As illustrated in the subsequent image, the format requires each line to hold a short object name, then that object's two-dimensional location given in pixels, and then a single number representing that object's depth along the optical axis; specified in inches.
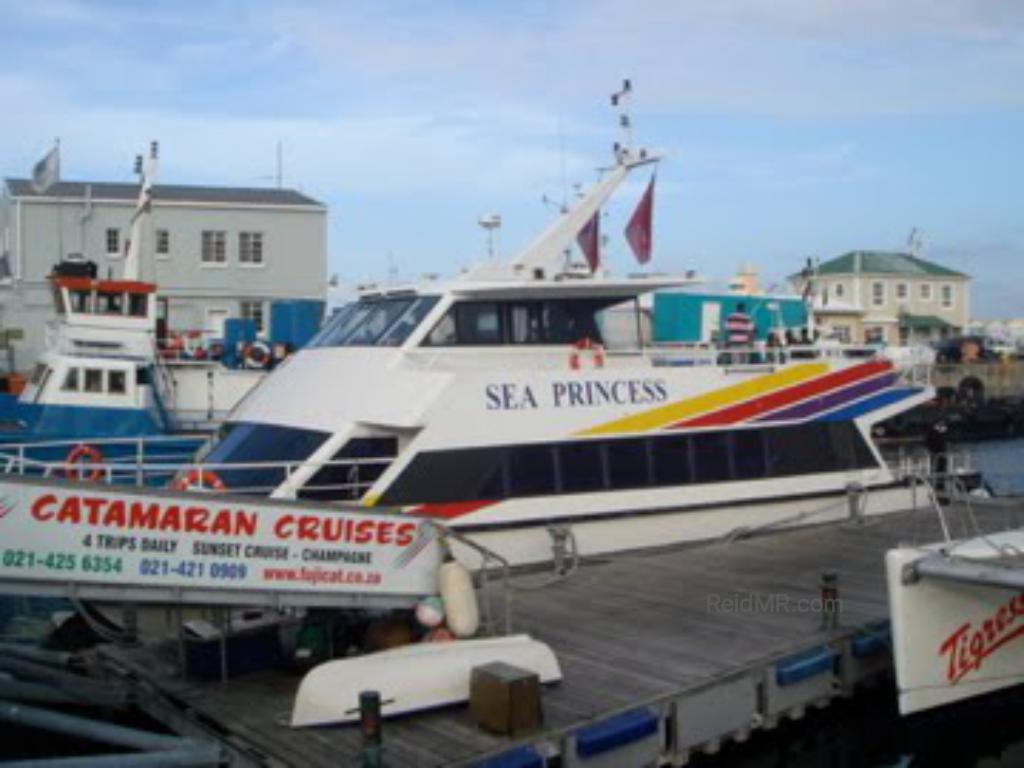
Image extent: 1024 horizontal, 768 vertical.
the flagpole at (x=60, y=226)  1378.0
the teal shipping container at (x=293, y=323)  1117.1
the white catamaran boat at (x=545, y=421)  426.3
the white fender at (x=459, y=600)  332.5
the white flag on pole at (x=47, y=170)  1122.7
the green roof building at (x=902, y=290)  2337.6
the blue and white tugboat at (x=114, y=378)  846.5
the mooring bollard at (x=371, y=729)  255.6
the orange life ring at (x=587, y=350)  477.1
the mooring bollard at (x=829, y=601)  372.5
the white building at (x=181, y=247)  1365.7
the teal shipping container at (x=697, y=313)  796.0
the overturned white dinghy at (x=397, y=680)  289.0
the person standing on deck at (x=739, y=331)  564.7
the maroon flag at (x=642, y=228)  547.8
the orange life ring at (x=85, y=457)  433.4
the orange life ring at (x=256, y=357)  992.0
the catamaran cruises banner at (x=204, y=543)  283.1
